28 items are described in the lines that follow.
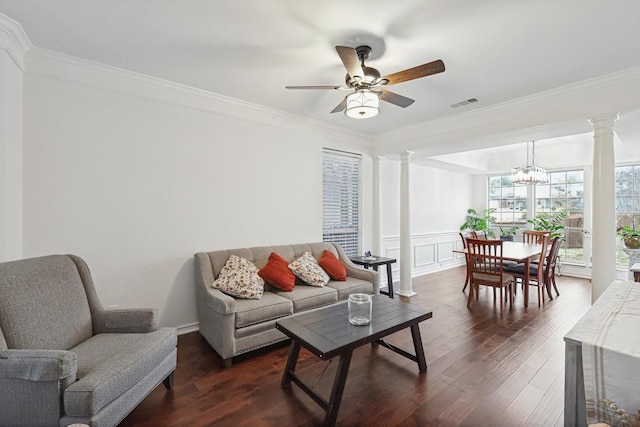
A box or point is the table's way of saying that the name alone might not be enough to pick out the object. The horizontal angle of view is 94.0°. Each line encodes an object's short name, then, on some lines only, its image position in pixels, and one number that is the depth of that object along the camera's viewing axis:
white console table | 1.01
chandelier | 5.38
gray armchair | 1.46
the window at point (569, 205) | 6.04
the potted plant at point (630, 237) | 4.61
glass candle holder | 2.35
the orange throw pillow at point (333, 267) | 3.79
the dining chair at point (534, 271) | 4.17
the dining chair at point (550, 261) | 4.39
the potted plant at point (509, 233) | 6.89
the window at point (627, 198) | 5.44
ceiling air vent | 3.46
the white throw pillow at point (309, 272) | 3.49
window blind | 4.62
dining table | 3.95
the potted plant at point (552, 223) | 6.16
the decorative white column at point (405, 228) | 4.76
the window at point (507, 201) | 6.84
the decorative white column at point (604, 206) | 2.93
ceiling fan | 2.16
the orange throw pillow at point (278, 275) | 3.24
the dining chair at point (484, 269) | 3.98
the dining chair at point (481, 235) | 5.73
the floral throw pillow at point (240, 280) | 2.93
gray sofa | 2.58
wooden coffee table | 1.90
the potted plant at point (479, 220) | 7.14
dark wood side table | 4.32
